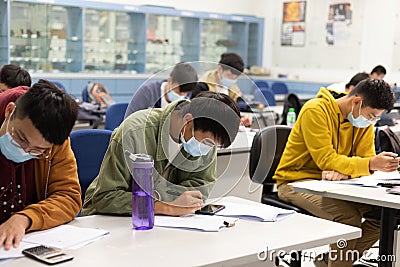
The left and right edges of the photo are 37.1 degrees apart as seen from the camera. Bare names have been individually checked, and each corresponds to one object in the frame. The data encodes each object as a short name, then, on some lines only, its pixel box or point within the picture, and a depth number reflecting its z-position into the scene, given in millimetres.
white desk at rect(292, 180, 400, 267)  2566
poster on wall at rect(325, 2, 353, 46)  8742
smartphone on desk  2219
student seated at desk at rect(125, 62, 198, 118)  2293
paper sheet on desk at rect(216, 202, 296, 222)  2179
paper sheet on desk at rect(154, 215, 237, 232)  2021
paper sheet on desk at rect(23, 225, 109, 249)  1804
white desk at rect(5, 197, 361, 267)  1694
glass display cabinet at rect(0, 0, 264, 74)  6977
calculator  1646
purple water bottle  1980
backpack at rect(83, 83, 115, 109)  5984
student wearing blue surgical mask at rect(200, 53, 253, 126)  2232
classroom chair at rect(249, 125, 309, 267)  2953
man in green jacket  2041
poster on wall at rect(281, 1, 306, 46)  9406
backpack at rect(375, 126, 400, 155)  3781
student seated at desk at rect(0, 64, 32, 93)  3551
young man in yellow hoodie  3023
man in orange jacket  1701
